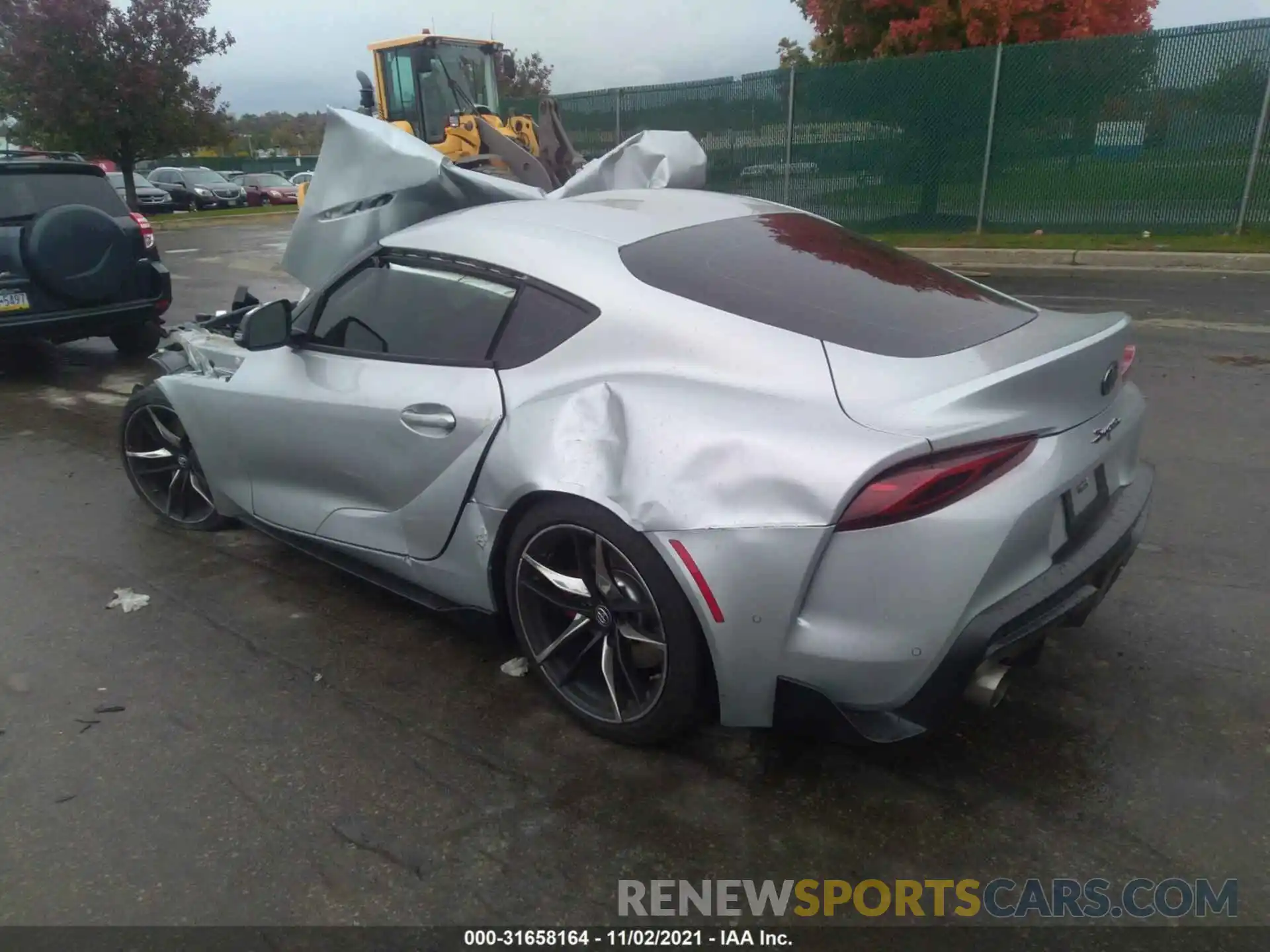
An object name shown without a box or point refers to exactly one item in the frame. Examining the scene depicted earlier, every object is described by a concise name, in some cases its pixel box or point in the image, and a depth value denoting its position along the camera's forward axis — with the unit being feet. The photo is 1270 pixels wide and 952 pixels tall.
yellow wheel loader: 47.19
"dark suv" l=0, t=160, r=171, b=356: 23.67
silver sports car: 7.61
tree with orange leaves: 60.23
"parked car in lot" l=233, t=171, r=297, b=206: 118.52
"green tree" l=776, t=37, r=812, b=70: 114.21
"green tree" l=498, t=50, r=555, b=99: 179.32
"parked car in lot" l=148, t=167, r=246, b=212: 108.37
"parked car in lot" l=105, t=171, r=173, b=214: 99.45
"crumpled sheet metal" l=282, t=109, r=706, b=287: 17.35
